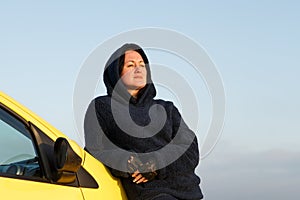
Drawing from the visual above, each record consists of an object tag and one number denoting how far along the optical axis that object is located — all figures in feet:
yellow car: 11.27
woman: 13.30
